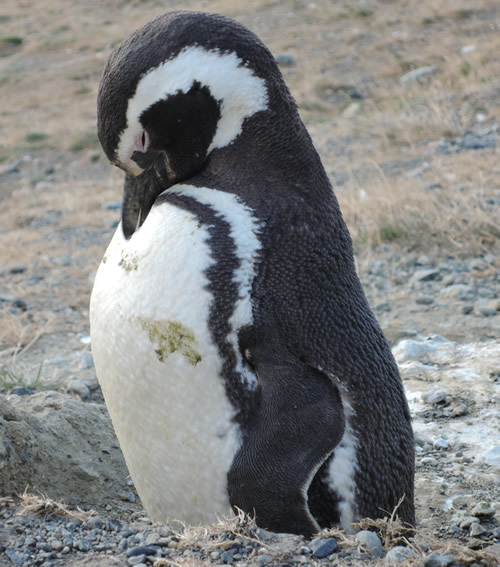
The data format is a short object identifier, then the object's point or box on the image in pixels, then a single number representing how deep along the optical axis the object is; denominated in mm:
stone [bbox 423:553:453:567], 3518
